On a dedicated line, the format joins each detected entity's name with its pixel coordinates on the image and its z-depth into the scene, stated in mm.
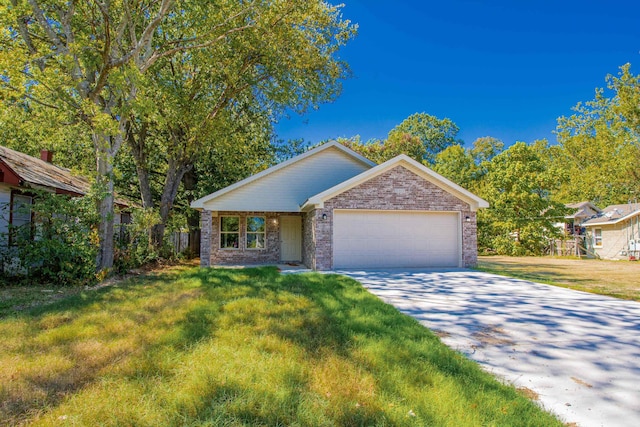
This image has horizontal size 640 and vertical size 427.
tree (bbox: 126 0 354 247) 14141
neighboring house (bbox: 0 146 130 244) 10031
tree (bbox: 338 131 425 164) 33000
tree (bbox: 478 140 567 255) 25016
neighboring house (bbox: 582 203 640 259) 22797
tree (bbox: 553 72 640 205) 26938
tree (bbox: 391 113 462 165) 42312
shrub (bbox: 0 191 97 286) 9398
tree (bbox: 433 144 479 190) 32156
